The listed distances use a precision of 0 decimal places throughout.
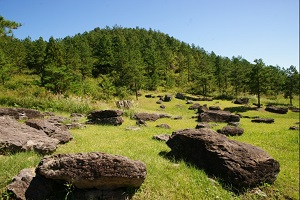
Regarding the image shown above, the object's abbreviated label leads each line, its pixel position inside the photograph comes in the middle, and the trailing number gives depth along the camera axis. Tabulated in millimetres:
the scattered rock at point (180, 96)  52438
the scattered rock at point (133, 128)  16738
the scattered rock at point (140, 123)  19947
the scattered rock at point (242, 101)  50462
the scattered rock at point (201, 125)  19016
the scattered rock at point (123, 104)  30797
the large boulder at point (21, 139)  8911
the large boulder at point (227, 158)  8484
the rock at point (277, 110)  39066
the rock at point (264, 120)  26922
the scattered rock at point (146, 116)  23548
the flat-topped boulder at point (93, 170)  6176
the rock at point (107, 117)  18781
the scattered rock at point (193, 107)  39594
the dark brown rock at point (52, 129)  11386
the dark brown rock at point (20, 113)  16188
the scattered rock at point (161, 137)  13686
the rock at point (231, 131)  17594
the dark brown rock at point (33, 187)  6098
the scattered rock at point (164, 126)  19750
